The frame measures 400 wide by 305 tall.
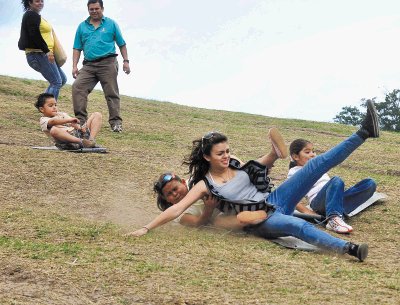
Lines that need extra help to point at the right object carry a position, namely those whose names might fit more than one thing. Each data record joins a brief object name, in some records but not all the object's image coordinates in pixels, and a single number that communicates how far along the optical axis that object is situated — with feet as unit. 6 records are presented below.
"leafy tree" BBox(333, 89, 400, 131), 161.27
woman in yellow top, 37.99
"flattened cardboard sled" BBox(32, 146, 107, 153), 33.30
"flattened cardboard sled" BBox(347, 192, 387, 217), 24.82
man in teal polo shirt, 39.68
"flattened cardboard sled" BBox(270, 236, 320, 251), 19.40
